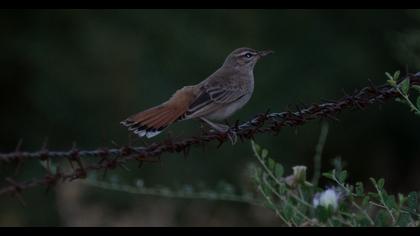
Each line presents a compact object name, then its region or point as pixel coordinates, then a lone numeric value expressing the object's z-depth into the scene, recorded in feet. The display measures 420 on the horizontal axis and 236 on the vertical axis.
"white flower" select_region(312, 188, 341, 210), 27.81
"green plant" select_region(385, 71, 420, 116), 31.37
